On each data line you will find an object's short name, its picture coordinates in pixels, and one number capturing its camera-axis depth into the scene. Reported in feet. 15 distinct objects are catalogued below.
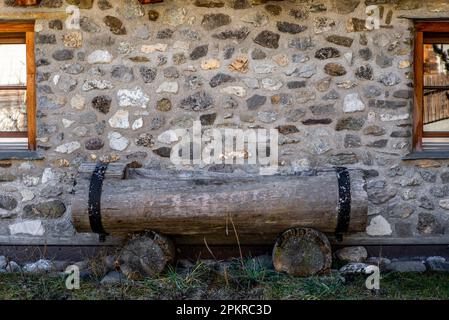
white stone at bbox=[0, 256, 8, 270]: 17.49
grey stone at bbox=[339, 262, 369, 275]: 16.56
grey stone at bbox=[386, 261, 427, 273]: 17.15
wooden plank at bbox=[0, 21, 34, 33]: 18.06
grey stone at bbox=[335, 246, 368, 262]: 17.44
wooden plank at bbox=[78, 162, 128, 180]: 16.43
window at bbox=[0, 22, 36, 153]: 18.37
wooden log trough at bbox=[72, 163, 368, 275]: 15.71
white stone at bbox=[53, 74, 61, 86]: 17.84
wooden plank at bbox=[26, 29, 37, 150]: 18.13
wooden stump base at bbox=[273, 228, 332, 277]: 15.84
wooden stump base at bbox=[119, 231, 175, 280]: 16.08
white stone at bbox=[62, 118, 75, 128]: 17.88
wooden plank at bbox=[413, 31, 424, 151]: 17.85
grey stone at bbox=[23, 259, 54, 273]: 17.21
